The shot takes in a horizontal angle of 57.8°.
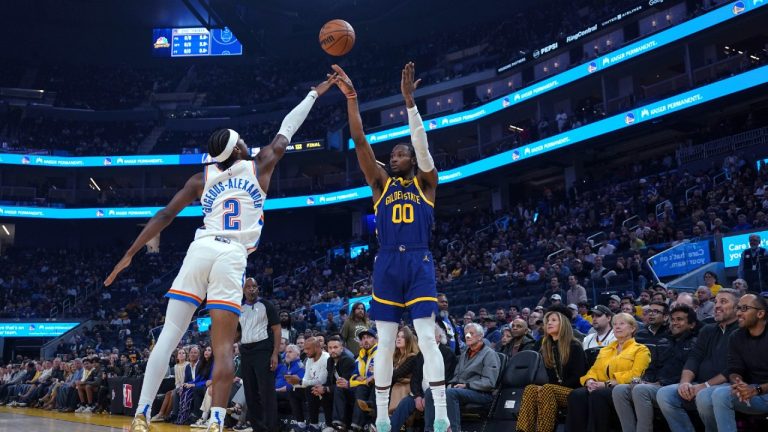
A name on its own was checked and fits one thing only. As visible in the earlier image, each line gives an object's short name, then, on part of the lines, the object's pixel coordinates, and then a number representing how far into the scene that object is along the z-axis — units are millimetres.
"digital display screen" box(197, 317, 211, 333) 25316
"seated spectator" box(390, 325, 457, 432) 6832
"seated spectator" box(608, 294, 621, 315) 10305
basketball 7082
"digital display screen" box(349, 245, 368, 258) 34250
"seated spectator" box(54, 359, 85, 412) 14727
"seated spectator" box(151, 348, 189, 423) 11232
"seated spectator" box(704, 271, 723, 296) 11358
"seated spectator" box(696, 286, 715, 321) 9106
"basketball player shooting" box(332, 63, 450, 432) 4754
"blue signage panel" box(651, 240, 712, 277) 14742
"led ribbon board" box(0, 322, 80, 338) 30172
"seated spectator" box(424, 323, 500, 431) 6594
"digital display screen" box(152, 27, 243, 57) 41469
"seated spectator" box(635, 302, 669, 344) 6633
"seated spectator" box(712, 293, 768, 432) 4902
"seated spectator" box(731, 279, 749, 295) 8930
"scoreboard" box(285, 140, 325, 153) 34781
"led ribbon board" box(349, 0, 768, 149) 22922
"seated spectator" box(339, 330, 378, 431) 7777
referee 6773
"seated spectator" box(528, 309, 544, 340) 10141
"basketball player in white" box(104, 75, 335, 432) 4199
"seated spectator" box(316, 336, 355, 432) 8164
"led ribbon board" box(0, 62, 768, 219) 22141
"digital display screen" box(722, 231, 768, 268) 14062
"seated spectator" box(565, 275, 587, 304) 14000
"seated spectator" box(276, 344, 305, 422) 9023
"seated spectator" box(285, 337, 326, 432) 8477
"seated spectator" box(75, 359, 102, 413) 14062
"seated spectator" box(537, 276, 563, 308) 14383
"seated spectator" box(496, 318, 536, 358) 7559
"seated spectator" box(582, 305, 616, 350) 8117
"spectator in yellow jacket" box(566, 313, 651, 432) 5898
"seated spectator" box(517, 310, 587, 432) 6227
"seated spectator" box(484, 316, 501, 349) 10734
